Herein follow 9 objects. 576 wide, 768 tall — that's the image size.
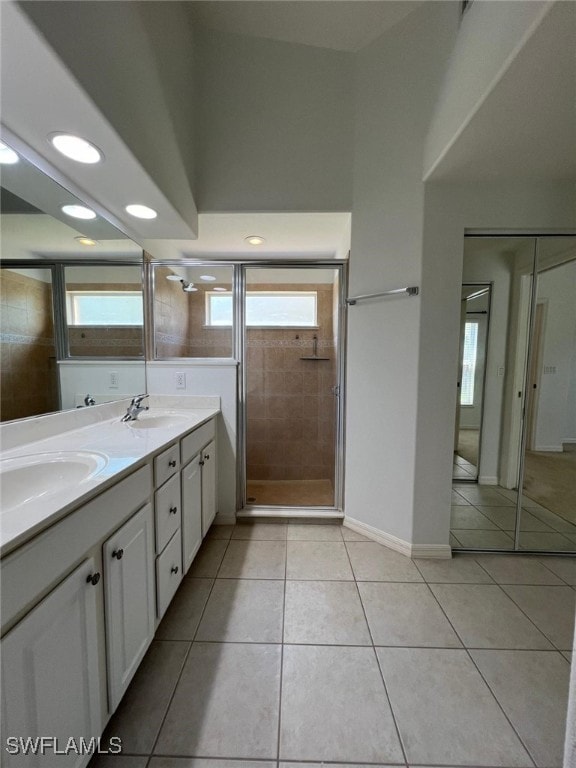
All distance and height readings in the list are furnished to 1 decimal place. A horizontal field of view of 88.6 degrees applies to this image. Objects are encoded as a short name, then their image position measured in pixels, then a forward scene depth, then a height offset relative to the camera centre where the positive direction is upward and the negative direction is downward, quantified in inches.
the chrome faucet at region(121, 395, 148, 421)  73.9 -13.2
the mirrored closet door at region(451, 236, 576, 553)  76.1 -9.5
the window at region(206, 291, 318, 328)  101.5 +18.9
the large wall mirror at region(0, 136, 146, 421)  46.1 +11.4
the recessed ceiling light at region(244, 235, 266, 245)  93.5 +39.1
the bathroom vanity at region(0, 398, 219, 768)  25.4 -24.0
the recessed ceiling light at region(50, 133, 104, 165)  44.1 +32.9
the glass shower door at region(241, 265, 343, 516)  97.5 -9.2
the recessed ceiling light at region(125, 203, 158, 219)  65.2 +33.8
